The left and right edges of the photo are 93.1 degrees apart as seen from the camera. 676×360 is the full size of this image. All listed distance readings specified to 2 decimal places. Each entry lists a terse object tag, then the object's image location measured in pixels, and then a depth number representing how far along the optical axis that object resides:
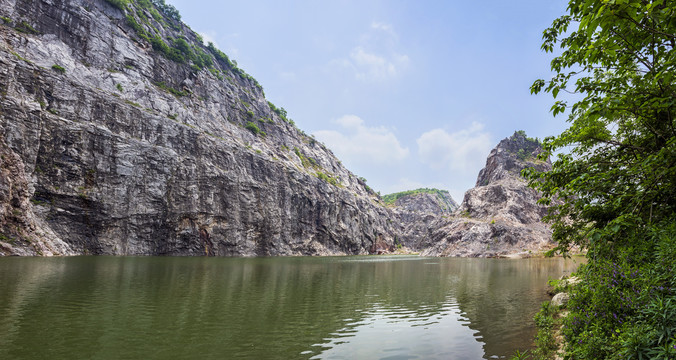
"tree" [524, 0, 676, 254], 5.31
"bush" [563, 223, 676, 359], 5.72
